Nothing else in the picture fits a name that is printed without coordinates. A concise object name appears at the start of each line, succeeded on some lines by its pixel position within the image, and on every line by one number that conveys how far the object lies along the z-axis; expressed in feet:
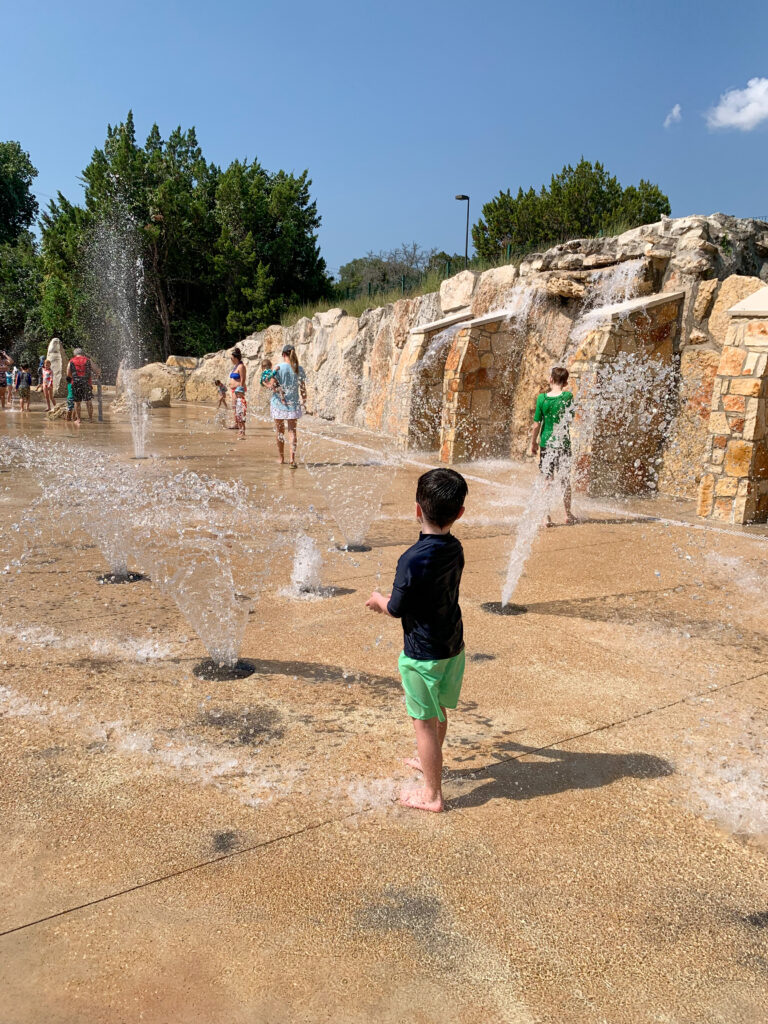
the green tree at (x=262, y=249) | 89.56
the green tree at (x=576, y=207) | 94.27
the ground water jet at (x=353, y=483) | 21.61
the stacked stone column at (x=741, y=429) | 23.15
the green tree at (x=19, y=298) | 107.24
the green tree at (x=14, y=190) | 132.67
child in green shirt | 22.94
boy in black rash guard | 8.34
